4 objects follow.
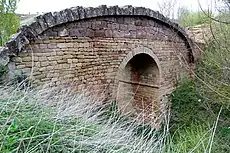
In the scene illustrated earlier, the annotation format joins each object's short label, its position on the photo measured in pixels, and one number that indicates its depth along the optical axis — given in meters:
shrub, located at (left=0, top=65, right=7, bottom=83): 4.68
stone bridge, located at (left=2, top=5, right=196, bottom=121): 5.19
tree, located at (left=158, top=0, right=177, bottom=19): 15.67
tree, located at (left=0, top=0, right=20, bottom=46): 8.62
